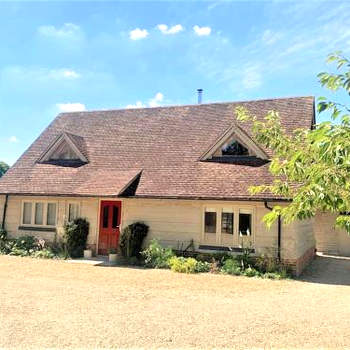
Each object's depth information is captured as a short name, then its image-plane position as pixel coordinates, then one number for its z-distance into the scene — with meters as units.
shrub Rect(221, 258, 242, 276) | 14.21
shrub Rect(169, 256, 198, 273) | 14.34
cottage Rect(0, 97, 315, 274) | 15.72
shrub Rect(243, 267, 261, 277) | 14.02
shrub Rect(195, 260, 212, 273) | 14.53
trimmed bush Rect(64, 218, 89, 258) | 17.05
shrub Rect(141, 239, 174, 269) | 15.25
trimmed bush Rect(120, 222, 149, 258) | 16.19
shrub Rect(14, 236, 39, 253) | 18.16
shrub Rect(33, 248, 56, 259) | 17.12
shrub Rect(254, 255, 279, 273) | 14.23
